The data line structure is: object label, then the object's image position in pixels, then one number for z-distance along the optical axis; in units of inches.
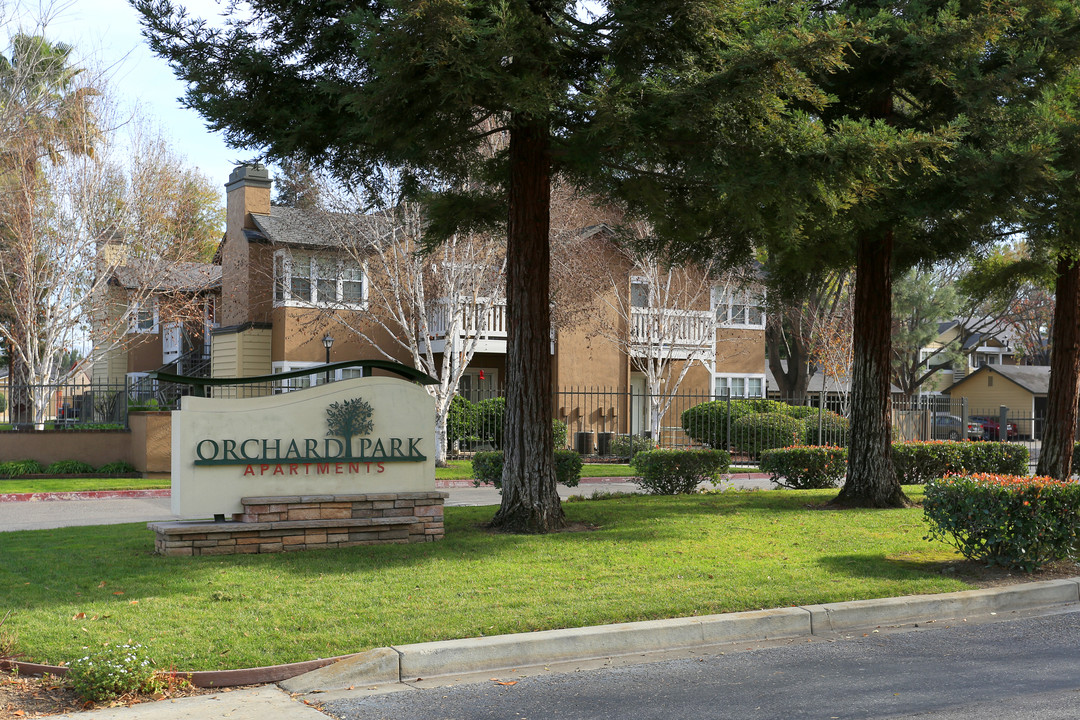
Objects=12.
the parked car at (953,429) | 1802.4
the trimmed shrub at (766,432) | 1016.2
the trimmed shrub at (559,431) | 1020.5
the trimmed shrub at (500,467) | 560.4
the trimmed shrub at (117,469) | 820.6
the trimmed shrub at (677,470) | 610.9
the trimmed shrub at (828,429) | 1037.2
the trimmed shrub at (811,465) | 669.3
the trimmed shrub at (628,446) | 1035.0
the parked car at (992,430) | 1889.0
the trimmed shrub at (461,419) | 1037.8
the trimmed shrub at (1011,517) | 353.1
